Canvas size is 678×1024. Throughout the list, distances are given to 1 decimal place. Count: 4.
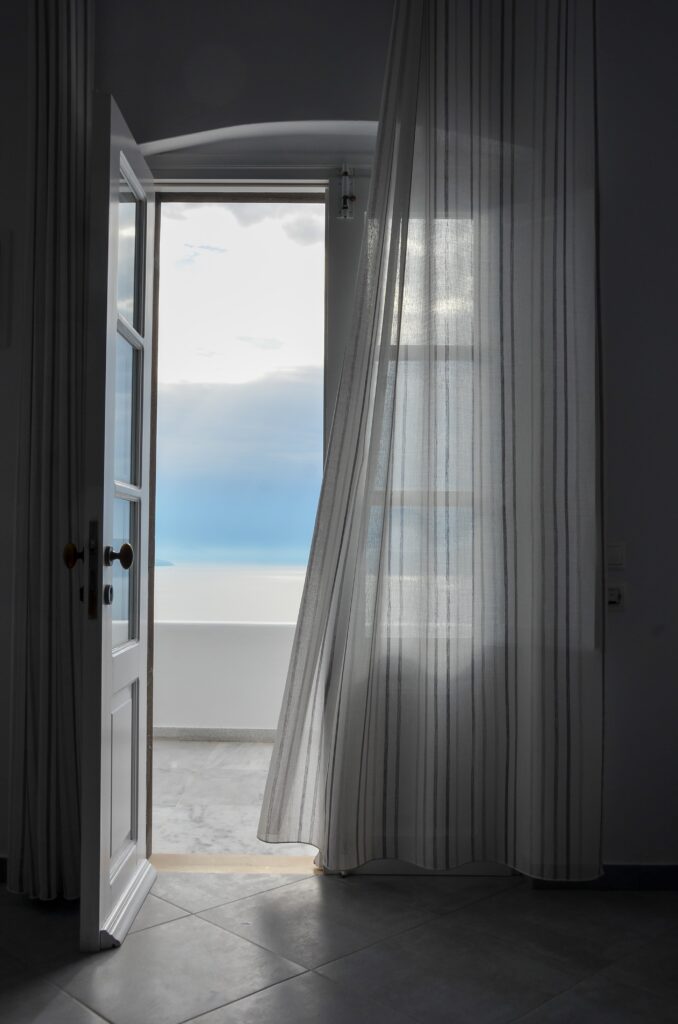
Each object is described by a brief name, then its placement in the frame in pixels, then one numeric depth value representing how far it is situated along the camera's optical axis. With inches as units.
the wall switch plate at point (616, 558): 97.7
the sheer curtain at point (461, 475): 93.7
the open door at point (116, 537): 78.4
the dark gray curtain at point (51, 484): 91.6
